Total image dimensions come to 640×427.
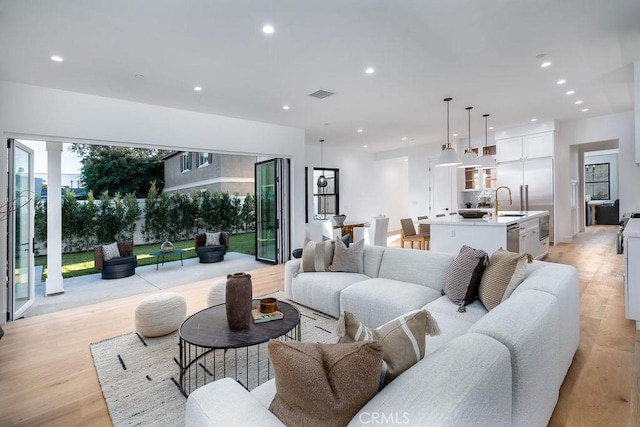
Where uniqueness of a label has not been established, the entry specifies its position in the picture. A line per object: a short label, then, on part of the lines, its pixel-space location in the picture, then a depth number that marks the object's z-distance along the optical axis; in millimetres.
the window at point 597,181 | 12859
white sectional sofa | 957
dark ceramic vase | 2227
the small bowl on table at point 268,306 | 2455
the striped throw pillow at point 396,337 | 1136
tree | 12133
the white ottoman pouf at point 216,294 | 3580
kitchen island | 4434
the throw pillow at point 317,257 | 3830
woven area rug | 1993
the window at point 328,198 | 9766
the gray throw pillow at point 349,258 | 3719
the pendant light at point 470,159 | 5270
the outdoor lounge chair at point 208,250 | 7031
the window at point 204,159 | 11442
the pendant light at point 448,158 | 4957
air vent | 4639
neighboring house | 10930
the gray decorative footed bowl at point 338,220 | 7809
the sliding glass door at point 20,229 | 3816
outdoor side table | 6404
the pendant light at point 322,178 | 9242
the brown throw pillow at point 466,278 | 2473
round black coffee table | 2092
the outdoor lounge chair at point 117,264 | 5699
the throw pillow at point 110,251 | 5770
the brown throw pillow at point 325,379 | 949
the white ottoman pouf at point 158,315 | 3021
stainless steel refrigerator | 7180
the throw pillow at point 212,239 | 7270
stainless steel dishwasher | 4441
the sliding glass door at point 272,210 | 6605
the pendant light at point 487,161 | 5898
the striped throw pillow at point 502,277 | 2289
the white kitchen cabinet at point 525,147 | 7098
